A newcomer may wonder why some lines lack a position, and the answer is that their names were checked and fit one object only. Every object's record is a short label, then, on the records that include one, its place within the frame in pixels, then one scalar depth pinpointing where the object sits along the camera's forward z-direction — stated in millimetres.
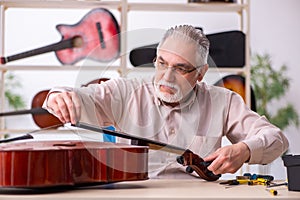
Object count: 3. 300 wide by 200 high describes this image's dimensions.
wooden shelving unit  3492
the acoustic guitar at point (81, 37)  3574
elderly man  1697
